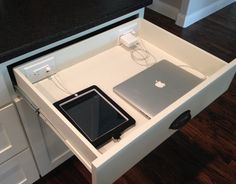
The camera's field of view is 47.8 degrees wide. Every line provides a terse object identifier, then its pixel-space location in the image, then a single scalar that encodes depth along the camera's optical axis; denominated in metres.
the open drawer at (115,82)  0.66
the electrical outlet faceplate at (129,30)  1.06
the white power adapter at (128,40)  1.07
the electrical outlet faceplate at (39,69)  0.86
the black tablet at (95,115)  0.76
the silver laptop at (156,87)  0.85
